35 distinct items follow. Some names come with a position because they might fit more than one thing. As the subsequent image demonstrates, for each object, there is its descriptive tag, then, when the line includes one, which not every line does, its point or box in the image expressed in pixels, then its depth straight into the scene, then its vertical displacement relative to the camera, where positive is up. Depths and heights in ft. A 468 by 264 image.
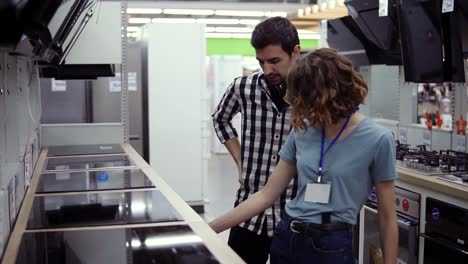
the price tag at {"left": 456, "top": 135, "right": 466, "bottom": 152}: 12.13 -1.21
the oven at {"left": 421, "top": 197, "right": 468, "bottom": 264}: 9.47 -2.56
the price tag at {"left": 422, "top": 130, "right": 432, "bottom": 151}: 13.33 -1.23
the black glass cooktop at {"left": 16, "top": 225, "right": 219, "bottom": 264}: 5.26 -1.60
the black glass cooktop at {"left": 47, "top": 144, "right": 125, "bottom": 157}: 13.35 -1.52
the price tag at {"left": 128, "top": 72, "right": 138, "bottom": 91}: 20.32 +0.25
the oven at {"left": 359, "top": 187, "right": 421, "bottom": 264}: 10.73 -2.79
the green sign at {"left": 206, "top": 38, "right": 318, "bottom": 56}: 53.57 +3.86
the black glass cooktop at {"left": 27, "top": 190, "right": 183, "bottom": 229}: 6.88 -1.61
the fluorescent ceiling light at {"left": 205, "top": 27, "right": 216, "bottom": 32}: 45.60 +4.70
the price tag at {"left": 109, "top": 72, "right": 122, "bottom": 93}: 16.90 +0.06
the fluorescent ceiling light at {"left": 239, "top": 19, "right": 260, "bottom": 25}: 39.22 +4.59
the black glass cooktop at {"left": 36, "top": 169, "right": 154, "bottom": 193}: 9.09 -1.59
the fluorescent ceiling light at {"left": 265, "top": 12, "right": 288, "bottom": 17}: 33.43 +4.42
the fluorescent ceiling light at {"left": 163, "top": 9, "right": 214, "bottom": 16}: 34.08 +4.63
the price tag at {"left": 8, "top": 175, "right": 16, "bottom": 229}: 6.62 -1.34
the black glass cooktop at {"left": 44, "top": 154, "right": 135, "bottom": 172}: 11.25 -1.56
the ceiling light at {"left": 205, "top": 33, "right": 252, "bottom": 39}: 50.55 +4.69
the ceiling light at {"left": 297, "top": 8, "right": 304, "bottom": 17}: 21.75 +2.84
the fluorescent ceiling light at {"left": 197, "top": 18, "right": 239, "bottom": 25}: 39.42 +4.66
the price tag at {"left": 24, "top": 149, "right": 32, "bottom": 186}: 8.71 -1.28
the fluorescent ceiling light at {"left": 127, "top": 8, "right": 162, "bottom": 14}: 34.21 +4.70
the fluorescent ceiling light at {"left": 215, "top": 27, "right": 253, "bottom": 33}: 45.03 +4.65
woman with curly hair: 5.35 -0.74
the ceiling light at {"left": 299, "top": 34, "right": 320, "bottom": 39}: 45.68 +4.20
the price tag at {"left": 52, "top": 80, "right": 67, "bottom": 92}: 15.02 +0.03
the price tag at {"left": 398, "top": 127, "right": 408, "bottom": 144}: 14.39 -1.24
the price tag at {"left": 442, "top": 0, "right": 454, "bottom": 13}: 10.12 +1.44
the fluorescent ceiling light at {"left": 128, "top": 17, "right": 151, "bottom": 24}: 39.92 +4.78
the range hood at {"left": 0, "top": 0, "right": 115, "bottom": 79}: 3.17 +0.46
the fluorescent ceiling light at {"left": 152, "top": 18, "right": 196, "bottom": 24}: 39.76 +4.74
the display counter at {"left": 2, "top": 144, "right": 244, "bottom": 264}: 5.40 -1.60
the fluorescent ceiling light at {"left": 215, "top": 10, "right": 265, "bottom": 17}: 34.86 +4.61
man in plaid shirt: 7.00 -0.48
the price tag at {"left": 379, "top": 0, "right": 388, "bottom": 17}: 11.63 +1.61
